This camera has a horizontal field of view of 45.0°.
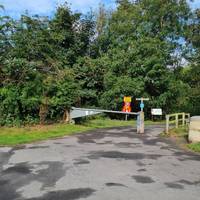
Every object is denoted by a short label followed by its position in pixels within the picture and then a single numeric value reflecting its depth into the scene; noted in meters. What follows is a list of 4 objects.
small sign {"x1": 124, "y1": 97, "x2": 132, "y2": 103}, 17.90
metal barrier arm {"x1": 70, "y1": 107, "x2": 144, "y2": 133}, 12.66
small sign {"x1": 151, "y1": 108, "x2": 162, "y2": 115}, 13.46
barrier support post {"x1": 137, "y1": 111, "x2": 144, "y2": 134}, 11.29
